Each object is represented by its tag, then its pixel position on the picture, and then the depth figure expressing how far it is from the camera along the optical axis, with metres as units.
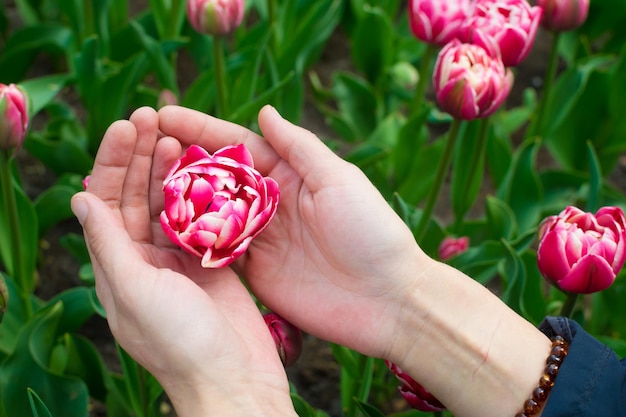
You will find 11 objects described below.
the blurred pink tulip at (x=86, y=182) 0.83
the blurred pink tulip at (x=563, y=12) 0.97
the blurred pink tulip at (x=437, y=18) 0.94
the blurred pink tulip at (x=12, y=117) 0.84
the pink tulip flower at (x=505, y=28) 0.91
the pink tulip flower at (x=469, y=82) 0.88
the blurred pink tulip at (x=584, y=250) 0.81
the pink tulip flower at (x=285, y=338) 0.81
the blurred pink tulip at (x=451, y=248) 0.97
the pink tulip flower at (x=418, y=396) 0.82
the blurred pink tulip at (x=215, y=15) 0.95
